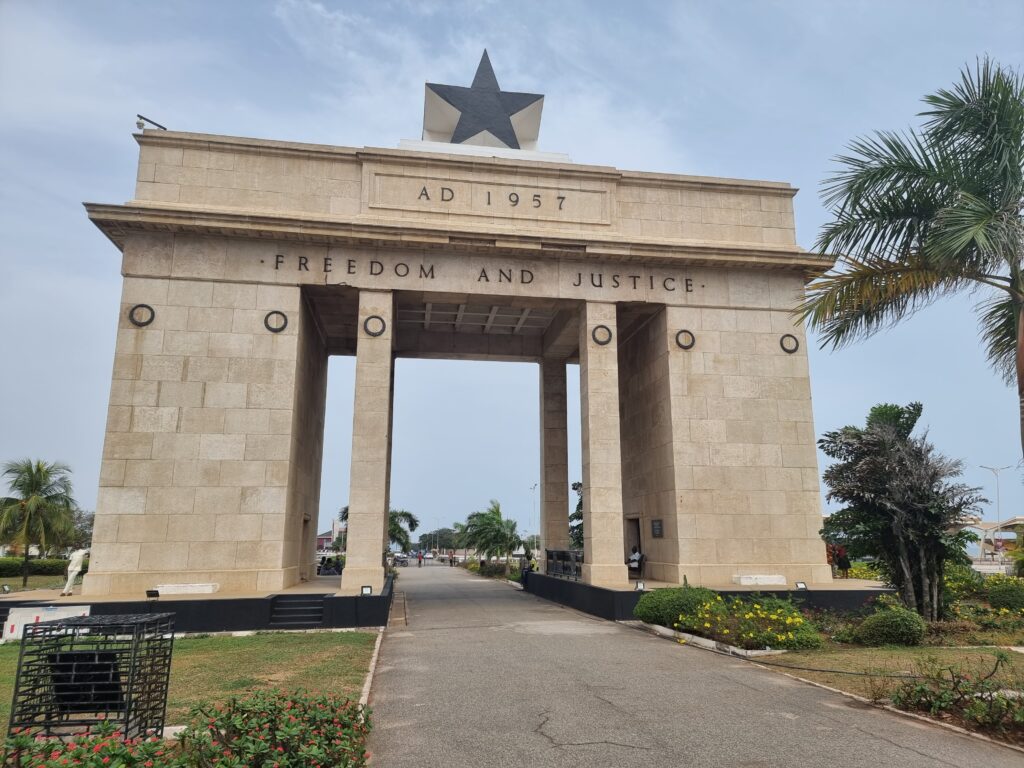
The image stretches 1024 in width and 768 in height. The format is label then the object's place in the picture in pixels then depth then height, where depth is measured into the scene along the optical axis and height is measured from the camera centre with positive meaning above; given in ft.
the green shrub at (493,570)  159.46 -10.57
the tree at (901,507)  52.34 +1.47
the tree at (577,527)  140.14 -0.22
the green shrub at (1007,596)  61.87 -6.14
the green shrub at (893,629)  46.09 -6.75
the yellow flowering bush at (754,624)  46.19 -6.84
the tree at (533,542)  205.83 -4.86
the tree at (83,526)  220.02 -0.44
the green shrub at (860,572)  92.90 -6.30
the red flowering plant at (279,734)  19.94 -6.44
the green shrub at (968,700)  26.84 -7.08
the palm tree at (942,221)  36.11 +17.06
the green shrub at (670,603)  55.62 -6.19
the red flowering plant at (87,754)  17.67 -5.95
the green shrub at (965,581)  68.39 -5.46
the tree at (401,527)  238.48 -0.50
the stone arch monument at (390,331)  68.80 +21.24
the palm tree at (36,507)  126.31 +3.18
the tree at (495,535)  168.96 -2.22
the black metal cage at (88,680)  21.89 -4.97
